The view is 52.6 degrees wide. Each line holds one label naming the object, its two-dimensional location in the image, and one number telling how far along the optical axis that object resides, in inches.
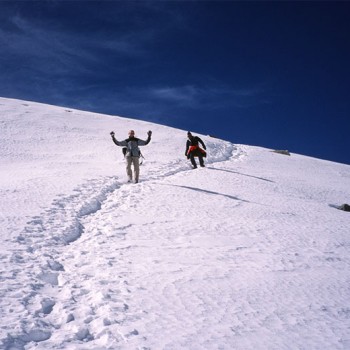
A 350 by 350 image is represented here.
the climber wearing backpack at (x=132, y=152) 596.7
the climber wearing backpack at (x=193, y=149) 741.9
